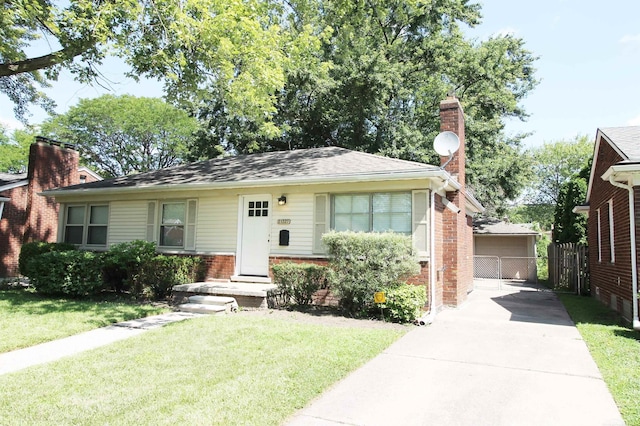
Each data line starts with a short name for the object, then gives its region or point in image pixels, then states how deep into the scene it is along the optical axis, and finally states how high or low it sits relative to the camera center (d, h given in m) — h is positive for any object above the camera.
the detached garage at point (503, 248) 20.98 +0.11
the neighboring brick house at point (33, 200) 14.64 +1.54
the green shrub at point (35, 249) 11.75 -0.25
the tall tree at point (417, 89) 18.44 +7.78
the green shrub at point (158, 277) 10.08 -0.86
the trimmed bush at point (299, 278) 8.74 -0.71
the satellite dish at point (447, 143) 9.74 +2.61
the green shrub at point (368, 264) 7.71 -0.32
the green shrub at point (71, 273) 9.82 -0.80
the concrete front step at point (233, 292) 8.82 -1.10
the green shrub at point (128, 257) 10.09 -0.38
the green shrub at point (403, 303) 7.54 -1.04
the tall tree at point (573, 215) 16.31 +1.54
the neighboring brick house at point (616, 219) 7.17 +0.74
